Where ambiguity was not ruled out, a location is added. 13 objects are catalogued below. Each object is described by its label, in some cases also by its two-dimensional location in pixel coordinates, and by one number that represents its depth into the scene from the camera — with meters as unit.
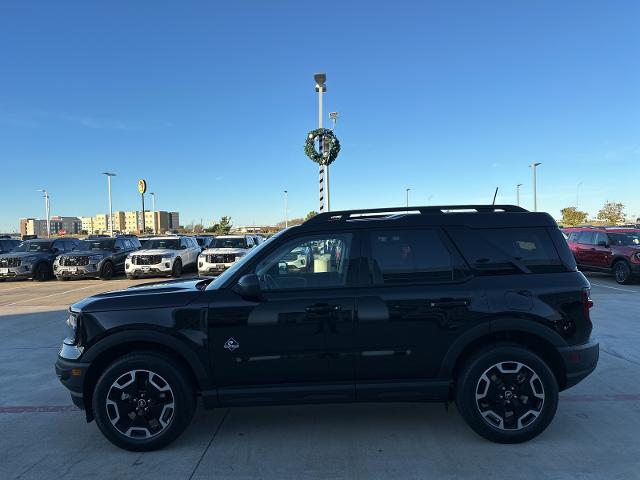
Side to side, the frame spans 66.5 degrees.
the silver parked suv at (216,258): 16.45
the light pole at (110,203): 44.58
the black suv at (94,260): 17.70
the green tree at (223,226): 57.23
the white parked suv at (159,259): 17.30
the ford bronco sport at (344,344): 3.80
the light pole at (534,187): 39.66
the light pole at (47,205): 53.69
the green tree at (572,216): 51.07
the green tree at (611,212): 55.47
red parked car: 14.09
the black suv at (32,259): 18.31
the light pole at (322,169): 16.44
